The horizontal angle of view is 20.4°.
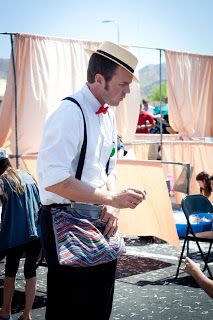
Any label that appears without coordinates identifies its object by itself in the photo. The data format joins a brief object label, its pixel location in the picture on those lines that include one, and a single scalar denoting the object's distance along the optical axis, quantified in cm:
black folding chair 620
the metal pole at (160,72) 984
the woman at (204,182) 866
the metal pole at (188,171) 866
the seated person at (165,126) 1458
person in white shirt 246
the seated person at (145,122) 1513
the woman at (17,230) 455
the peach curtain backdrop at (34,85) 801
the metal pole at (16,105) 776
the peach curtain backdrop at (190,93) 1053
